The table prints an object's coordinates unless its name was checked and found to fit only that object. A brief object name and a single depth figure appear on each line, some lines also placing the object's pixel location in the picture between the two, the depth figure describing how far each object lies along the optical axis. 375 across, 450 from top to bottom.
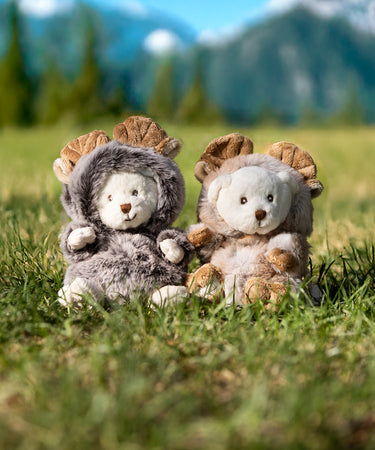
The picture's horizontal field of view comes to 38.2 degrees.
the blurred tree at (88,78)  23.05
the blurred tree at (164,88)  27.33
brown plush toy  1.76
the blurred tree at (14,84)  23.42
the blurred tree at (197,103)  28.02
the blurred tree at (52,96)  24.05
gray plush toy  1.77
